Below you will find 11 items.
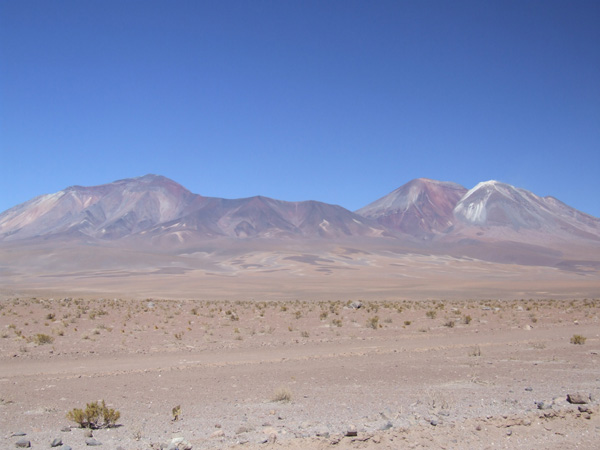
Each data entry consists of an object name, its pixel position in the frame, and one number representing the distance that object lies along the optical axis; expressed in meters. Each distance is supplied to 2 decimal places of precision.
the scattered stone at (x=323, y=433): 7.41
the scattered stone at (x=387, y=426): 7.67
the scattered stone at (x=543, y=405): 8.70
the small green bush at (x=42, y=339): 17.88
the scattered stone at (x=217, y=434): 7.61
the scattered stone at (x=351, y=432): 7.38
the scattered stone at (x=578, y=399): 8.91
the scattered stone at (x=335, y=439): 7.22
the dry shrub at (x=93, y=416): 8.11
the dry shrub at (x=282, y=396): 9.94
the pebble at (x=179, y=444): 6.91
